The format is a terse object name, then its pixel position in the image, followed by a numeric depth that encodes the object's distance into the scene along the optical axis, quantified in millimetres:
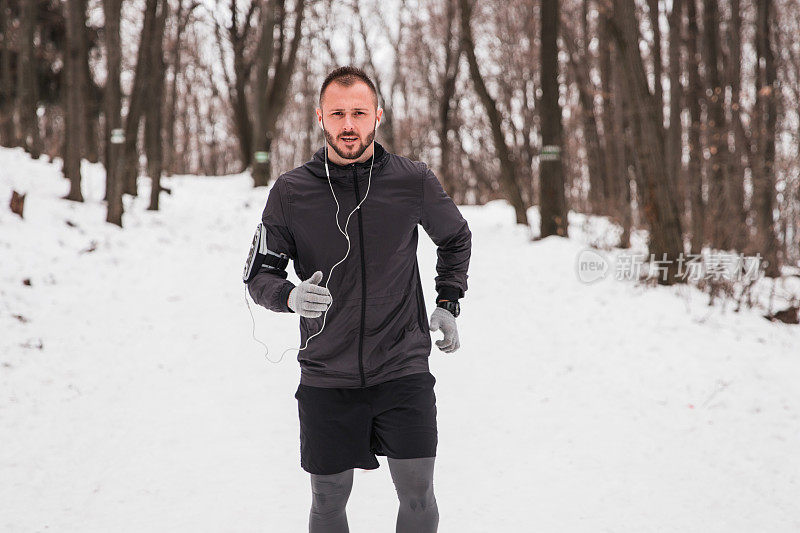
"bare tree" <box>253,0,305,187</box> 15953
